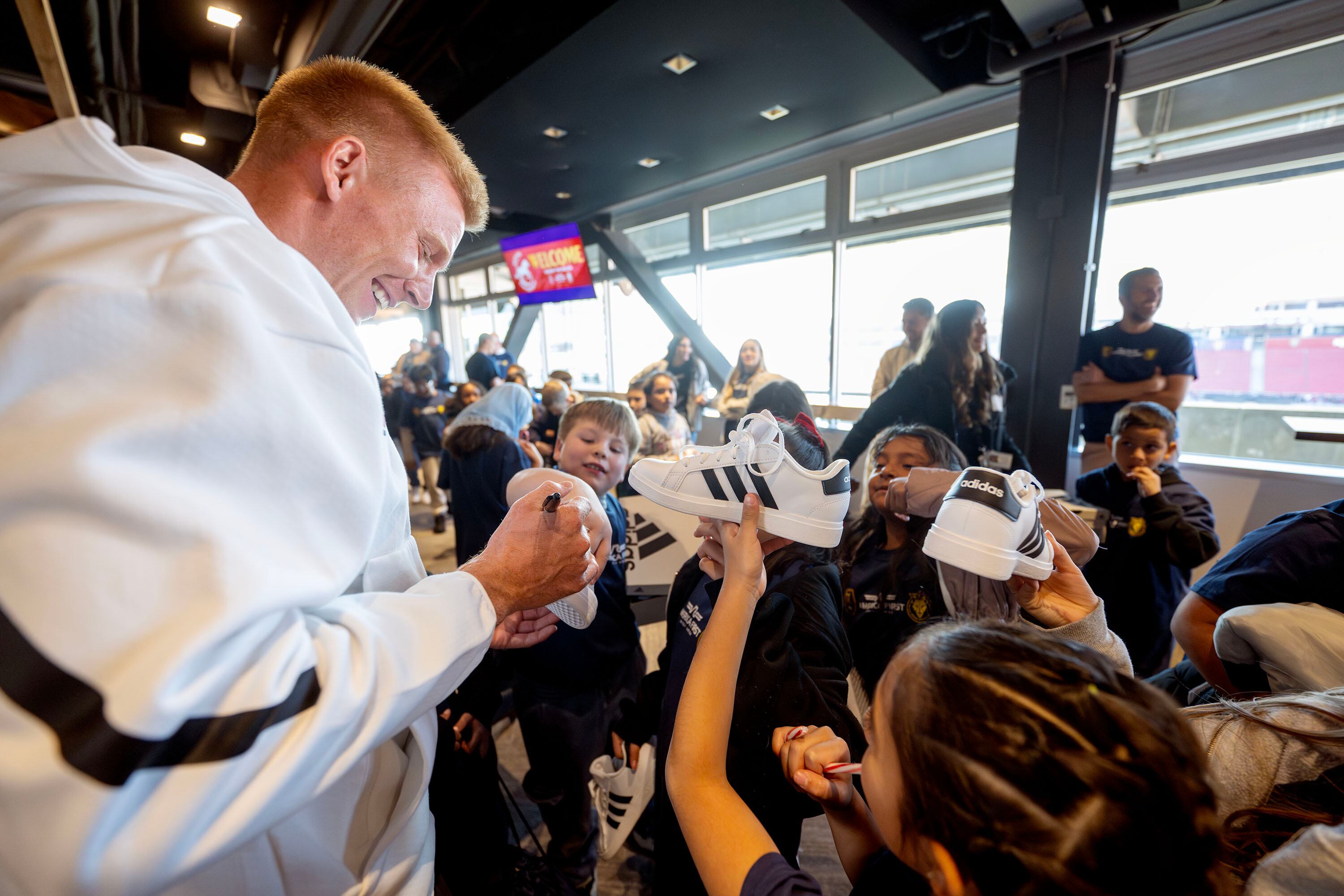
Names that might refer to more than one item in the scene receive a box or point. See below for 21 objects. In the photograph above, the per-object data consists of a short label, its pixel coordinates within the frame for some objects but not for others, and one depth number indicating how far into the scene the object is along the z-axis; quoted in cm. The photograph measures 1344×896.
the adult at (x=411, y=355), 988
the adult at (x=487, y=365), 630
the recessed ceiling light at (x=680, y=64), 372
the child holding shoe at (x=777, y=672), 102
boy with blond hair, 179
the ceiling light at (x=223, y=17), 364
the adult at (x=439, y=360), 885
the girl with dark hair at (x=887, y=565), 150
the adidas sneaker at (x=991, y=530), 95
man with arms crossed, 315
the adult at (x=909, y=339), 370
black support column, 348
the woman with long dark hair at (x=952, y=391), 262
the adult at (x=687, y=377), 595
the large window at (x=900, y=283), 468
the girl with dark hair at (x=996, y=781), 52
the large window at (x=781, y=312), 630
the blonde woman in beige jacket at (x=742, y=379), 489
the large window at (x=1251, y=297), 330
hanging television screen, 717
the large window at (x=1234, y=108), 312
